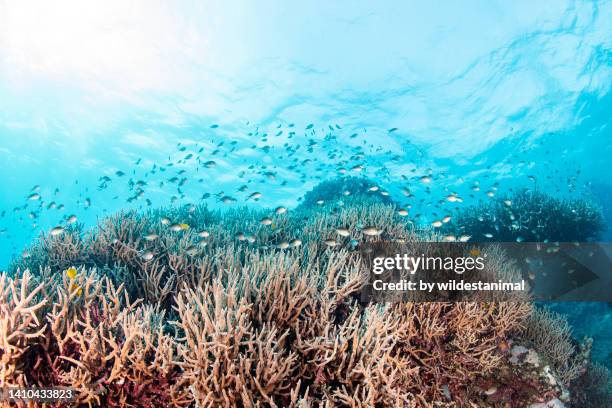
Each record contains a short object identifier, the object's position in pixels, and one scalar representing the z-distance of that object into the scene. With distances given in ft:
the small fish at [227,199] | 35.70
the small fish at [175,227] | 25.11
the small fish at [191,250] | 18.51
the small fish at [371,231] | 20.48
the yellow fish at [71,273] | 11.16
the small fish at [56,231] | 24.11
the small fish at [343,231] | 20.38
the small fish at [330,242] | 19.46
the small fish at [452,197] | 33.60
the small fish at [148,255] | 19.04
